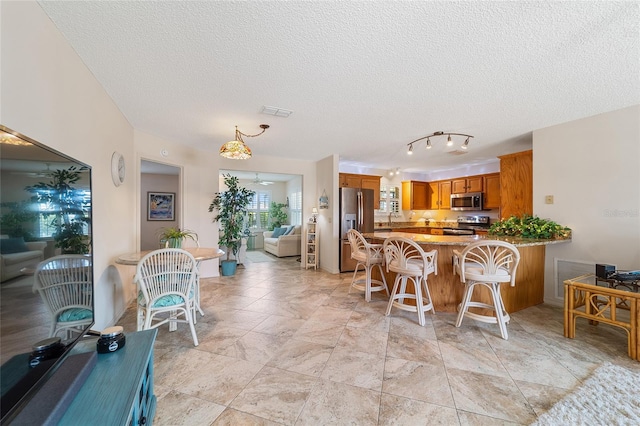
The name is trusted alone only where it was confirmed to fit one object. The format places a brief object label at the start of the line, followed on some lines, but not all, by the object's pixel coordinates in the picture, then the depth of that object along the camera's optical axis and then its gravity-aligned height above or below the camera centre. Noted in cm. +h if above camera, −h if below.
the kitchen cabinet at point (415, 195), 737 +47
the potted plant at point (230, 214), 528 -4
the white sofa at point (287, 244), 745 -95
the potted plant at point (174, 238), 305 -30
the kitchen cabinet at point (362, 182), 623 +73
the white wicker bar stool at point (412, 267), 299 -66
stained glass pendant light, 316 +76
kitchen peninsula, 327 -89
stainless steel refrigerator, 555 -7
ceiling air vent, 303 +121
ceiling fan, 875 +107
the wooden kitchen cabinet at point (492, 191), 587 +47
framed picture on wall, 711 +20
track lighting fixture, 385 +118
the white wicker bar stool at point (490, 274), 265 -66
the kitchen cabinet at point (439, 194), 702 +47
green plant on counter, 344 -24
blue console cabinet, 98 -76
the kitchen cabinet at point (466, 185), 625 +67
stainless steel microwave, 613 +25
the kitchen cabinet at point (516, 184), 435 +48
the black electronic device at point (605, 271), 260 -61
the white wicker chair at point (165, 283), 238 -67
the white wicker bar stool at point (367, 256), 366 -64
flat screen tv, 83 -14
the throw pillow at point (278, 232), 823 -64
